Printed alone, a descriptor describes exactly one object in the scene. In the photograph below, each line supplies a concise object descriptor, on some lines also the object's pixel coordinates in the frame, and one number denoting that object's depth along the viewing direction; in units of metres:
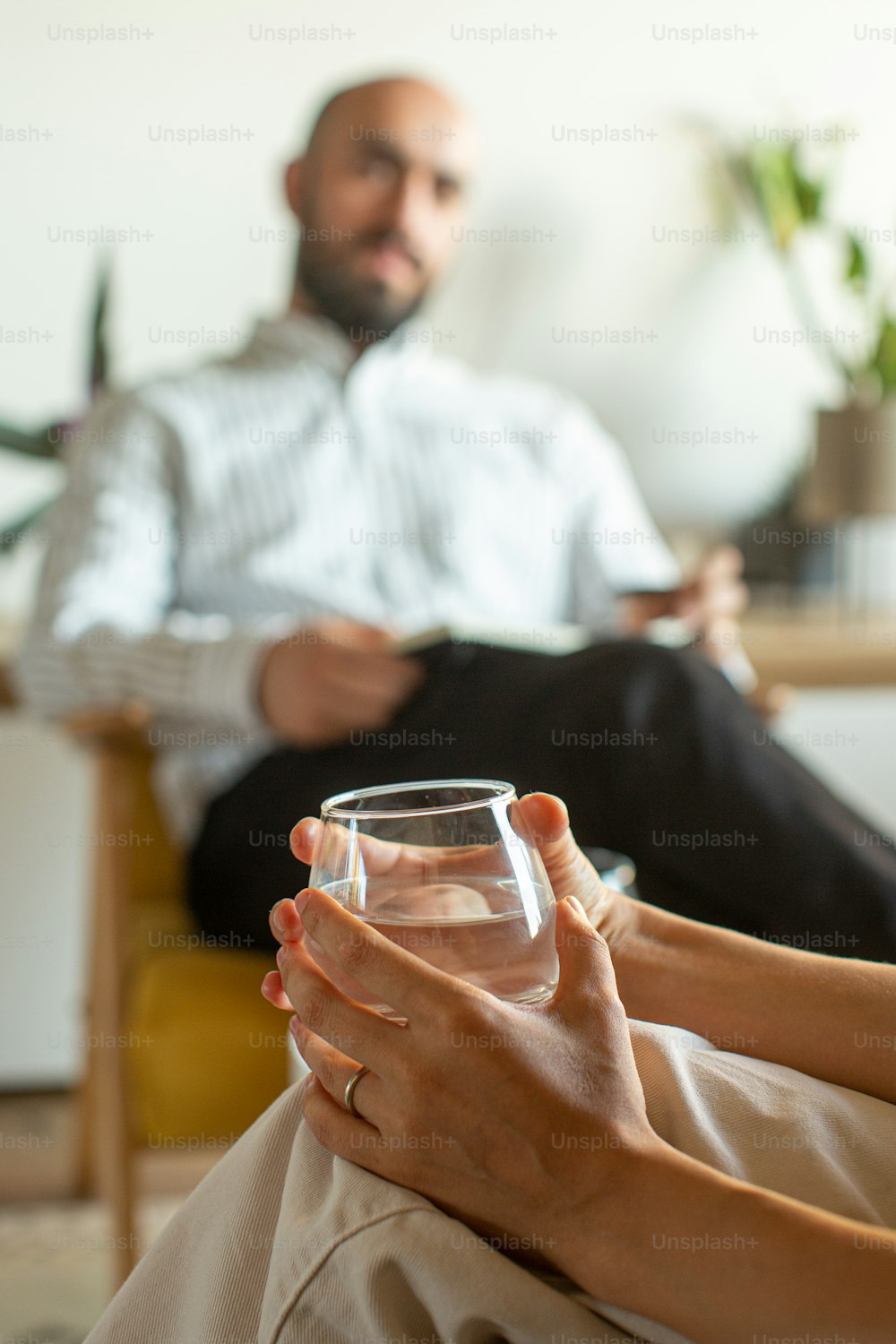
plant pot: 2.48
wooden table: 2.23
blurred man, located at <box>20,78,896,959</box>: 1.27
